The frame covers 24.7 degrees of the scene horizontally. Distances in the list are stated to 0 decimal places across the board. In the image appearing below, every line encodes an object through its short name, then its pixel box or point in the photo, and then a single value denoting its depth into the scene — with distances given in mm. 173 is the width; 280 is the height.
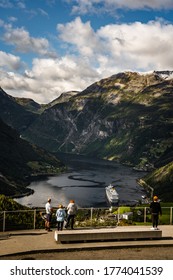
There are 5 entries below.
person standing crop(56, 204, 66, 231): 29297
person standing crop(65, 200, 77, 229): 29875
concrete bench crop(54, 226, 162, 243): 26203
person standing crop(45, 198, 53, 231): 30312
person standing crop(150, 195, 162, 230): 29359
